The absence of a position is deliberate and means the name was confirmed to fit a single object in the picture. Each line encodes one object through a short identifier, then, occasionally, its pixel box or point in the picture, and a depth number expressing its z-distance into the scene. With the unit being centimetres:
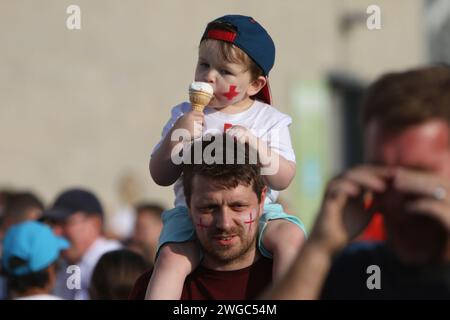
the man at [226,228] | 710
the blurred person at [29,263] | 1099
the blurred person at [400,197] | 472
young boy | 717
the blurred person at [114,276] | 1118
